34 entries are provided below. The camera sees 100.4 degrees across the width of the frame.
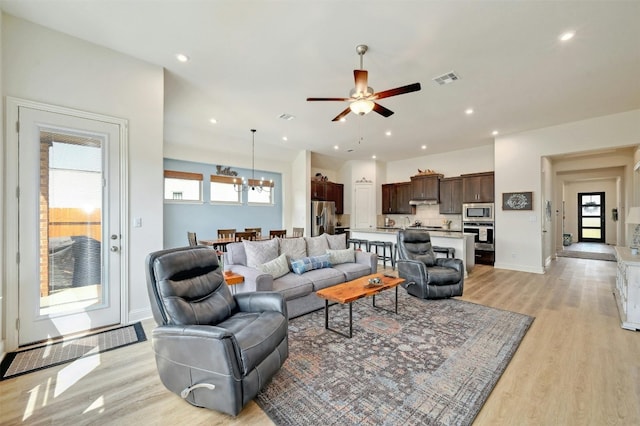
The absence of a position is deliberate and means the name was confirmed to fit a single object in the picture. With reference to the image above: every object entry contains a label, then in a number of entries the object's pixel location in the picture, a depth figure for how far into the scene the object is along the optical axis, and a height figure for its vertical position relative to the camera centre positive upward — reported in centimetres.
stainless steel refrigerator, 837 -12
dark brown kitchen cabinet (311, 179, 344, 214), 873 +73
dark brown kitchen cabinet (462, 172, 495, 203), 698 +69
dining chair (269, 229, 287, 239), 599 -47
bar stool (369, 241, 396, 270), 625 -90
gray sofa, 326 -77
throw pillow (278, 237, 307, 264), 396 -52
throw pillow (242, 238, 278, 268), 356 -52
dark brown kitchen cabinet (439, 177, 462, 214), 772 +53
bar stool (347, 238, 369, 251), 672 -75
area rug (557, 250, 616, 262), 741 -123
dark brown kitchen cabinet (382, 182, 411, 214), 884 +54
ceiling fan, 276 +128
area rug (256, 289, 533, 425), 178 -131
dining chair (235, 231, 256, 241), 558 -48
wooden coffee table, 279 -88
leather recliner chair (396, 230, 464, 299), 397 -87
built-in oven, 670 -71
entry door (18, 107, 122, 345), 271 -12
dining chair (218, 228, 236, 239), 595 -45
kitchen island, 539 -61
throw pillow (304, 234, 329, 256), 428 -53
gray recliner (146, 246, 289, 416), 165 -85
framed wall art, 590 +30
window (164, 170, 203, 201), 625 +67
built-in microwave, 693 +4
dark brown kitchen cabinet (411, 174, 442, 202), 816 +83
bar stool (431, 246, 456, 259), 545 -77
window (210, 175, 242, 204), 698 +61
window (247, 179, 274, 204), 760 +57
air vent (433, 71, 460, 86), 359 +188
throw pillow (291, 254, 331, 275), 378 -74
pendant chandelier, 705 +84
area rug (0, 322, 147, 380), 231 -133
